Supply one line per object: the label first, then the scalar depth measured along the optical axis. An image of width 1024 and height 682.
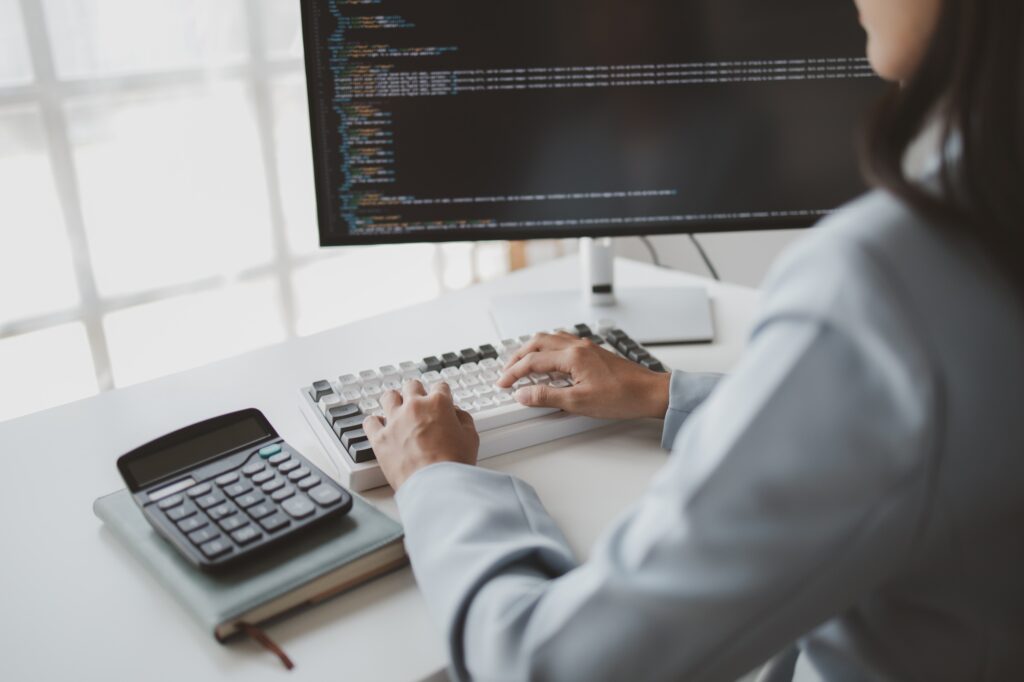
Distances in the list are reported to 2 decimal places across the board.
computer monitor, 1.00
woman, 0.41
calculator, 0.68
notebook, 0.64
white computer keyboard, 0.82
